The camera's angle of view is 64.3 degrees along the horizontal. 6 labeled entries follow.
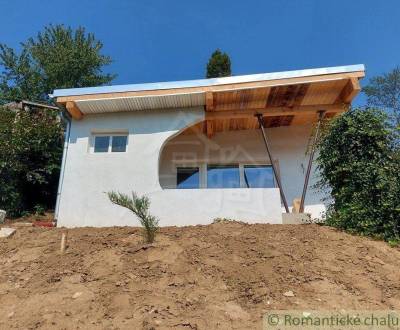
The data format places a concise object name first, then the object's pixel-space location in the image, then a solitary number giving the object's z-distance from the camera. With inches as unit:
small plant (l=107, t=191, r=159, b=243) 211.3
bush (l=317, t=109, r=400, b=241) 224.2
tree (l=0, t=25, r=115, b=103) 701.3
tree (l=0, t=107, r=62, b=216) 342.6
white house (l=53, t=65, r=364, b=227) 285.6
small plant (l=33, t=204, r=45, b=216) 363.9
